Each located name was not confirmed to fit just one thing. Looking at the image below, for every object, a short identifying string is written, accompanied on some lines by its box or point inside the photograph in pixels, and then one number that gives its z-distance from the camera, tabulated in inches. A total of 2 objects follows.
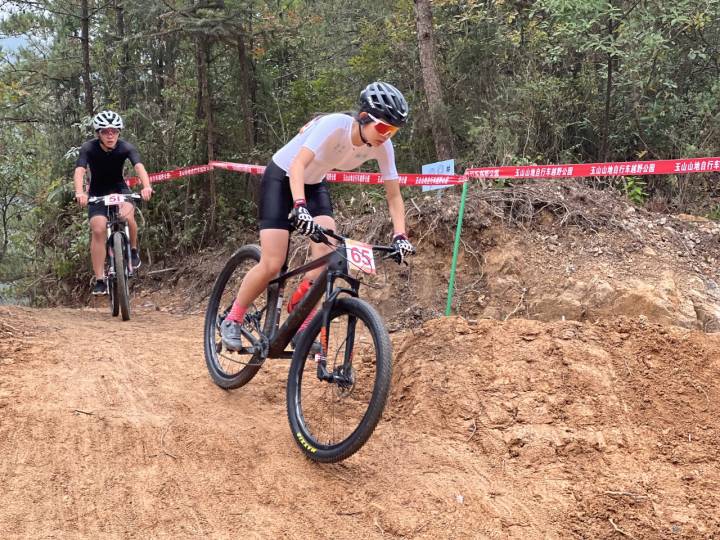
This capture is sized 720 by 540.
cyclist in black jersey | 284.5
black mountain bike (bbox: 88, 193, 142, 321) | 283.4
